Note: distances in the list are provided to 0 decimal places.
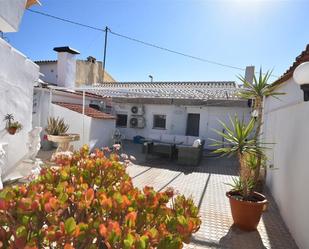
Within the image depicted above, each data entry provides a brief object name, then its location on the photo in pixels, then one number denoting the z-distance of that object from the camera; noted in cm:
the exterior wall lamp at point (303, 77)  358
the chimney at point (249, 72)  1595
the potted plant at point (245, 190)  481
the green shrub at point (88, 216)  152
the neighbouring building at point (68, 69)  1404
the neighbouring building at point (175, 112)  1667
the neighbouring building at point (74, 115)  1149
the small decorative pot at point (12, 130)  619
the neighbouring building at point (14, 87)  605
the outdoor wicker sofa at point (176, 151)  1152
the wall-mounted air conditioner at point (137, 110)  1895
